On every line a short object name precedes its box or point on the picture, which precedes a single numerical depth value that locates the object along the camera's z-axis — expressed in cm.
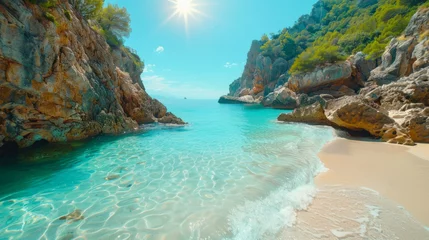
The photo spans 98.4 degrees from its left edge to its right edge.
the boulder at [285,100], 3709
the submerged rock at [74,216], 405
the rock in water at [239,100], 6011
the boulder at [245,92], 7084
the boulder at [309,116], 1610
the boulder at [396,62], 2100
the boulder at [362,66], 3219
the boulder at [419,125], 960
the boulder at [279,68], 5866
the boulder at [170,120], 1853
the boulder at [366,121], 1009
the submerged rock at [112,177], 608
